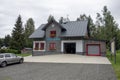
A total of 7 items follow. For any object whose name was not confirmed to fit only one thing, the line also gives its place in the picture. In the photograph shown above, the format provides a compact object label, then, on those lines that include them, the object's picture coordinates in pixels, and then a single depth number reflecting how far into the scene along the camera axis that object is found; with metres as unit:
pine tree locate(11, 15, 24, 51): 41.25
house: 28.11
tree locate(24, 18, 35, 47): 58.72
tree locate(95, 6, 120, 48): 40.47
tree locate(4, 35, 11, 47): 77.69
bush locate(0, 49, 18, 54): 36.62
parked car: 15.93
